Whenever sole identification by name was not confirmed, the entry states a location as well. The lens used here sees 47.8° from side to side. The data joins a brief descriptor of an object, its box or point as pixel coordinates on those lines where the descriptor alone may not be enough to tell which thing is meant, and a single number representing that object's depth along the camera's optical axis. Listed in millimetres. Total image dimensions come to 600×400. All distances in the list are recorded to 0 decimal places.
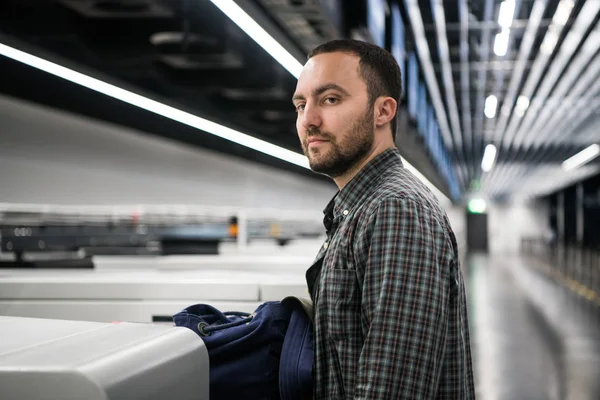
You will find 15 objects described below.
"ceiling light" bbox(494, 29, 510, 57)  8513
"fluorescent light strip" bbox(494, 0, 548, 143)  7578
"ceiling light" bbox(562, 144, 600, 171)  19948
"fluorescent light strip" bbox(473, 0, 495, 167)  7664
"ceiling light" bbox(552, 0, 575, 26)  7373
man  1239
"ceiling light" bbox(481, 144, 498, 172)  20594
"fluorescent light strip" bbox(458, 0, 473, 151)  7656
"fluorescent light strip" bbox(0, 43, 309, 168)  3681
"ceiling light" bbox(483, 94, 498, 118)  12961
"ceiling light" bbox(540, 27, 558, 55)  8531
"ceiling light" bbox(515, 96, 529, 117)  13155
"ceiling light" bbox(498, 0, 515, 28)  7250
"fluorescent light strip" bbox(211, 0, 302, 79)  3049
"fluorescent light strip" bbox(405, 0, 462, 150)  7527
